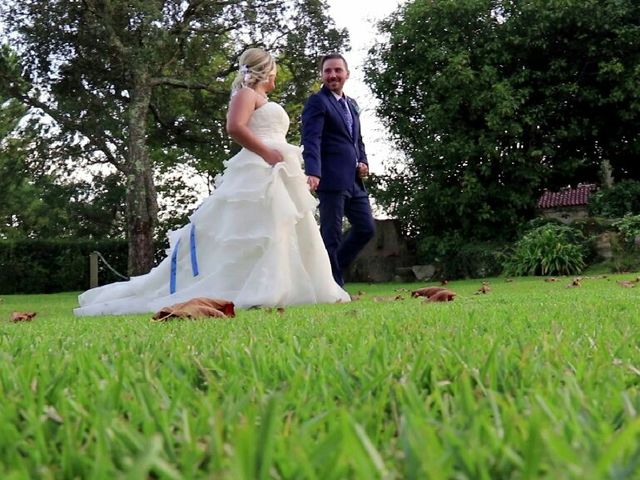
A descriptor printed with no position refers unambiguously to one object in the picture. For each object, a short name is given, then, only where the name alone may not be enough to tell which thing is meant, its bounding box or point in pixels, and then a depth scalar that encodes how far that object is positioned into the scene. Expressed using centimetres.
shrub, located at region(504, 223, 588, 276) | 1327
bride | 614
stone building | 2541
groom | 704
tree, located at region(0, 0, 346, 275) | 1812
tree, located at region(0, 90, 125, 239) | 2370
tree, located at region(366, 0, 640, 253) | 1606
